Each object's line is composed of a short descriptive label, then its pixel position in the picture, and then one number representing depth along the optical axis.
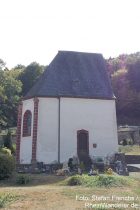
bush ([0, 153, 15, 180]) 20.67
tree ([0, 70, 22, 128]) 42.38
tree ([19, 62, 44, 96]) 62.38
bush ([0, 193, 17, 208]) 13.62
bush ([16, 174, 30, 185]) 19.25
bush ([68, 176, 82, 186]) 17.92
